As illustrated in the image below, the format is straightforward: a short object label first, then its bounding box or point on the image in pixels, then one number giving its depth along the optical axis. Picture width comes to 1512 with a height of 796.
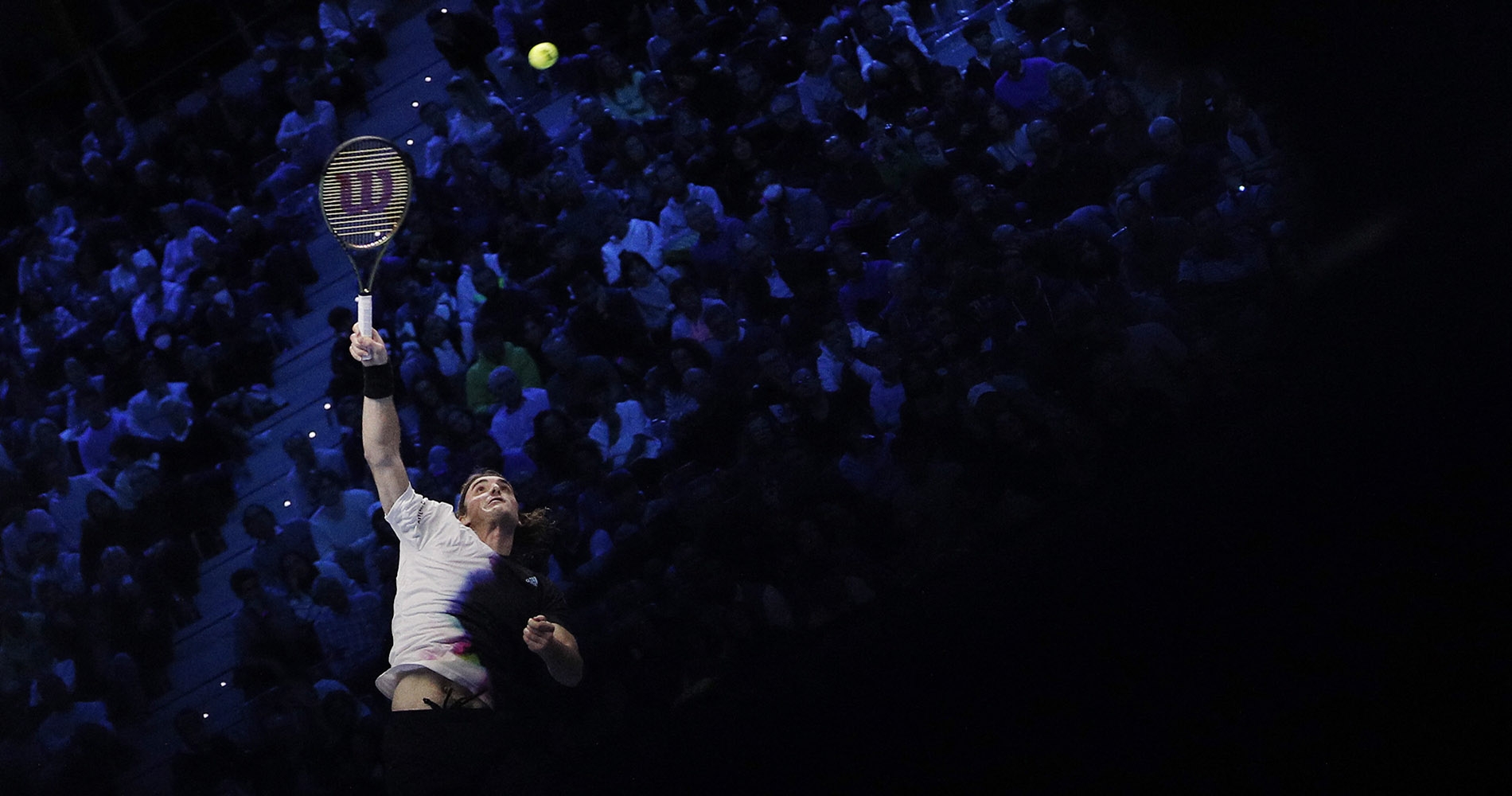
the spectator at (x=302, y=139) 18.53
